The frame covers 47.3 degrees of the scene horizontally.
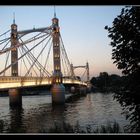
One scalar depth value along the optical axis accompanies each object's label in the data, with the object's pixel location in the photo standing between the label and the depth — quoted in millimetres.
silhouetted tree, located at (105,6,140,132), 4269
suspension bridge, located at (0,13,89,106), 30085
